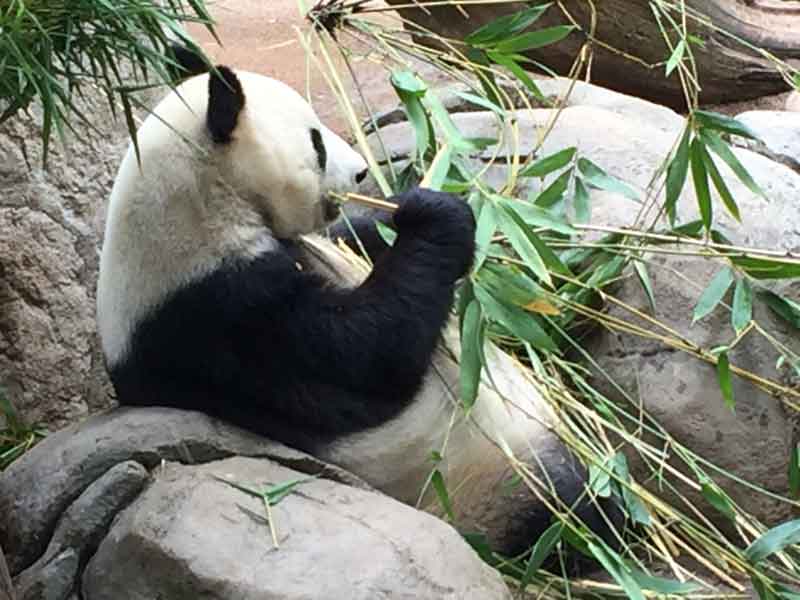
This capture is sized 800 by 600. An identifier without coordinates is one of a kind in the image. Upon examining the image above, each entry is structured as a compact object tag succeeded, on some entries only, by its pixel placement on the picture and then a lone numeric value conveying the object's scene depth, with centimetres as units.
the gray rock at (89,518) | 452
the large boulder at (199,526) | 412
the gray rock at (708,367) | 612
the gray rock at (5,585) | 393
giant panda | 504
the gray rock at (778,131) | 779
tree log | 1013
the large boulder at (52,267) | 630
